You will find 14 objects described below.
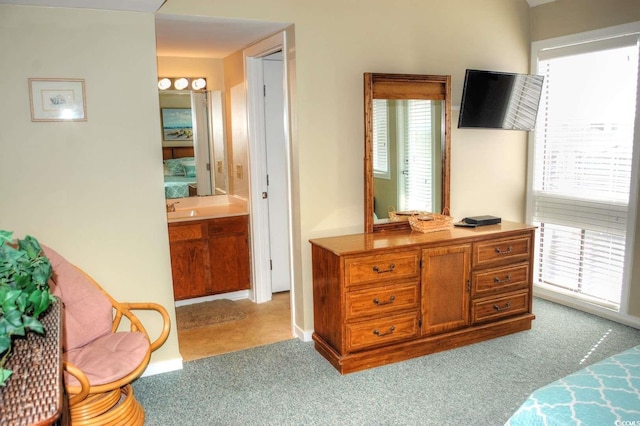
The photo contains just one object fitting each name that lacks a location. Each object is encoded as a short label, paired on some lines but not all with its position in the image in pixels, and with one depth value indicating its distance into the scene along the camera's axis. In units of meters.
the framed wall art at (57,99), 2.82
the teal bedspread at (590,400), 1.71
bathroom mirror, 4.77
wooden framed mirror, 3.63
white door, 4.50
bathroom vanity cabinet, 4.39
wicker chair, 2.43
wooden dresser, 3.21
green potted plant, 0.96
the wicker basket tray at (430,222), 3.66
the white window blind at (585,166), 3.82
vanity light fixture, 4.71
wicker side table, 0.93
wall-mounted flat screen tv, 3.83
